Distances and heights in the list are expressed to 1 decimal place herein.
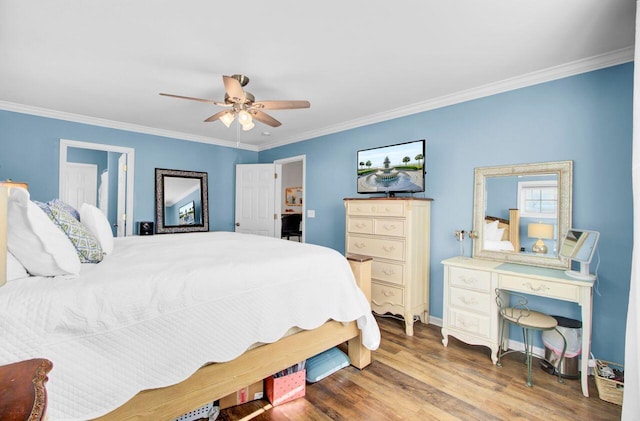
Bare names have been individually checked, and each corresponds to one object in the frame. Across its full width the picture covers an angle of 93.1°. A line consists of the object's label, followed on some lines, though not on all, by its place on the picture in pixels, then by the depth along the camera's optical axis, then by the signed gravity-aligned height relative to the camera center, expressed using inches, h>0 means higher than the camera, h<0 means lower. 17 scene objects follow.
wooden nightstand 22.7 -15.6
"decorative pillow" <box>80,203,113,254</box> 75.4 -5.1
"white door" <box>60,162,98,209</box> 214.7 +15.4
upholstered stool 83.6 -31.2
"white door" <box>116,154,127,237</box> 170.2 +3.0
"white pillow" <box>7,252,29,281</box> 48.8 -10.8
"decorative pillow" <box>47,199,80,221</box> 68.2 -0.6
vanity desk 80.7 -24.1
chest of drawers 116.7 -16.5
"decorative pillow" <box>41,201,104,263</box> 63.1 -6.3
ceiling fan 96.1 +34.1
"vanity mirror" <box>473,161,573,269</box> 96.7 +0.0
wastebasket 86.6 -39.6
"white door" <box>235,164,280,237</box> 204.5 +5.8
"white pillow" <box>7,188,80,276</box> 50.1 -6.2
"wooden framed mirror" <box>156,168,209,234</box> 178.7 +3.0
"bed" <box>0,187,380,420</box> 44.4 -21.1
